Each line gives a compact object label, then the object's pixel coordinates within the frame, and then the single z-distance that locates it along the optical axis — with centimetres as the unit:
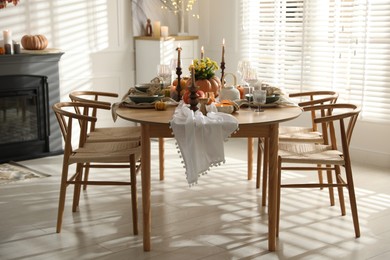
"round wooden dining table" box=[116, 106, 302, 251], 325
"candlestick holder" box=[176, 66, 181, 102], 384
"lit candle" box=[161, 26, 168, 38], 621
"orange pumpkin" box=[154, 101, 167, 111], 357
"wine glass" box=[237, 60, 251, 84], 399
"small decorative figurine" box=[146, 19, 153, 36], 634
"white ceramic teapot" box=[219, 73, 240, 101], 380
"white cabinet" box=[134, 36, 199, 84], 617
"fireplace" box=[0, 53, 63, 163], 529
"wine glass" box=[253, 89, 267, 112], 355
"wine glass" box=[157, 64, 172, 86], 402
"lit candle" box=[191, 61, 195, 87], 327
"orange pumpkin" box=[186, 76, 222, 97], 382
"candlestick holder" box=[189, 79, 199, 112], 328
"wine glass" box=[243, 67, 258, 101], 391
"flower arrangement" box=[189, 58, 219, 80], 385
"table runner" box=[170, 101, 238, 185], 318
